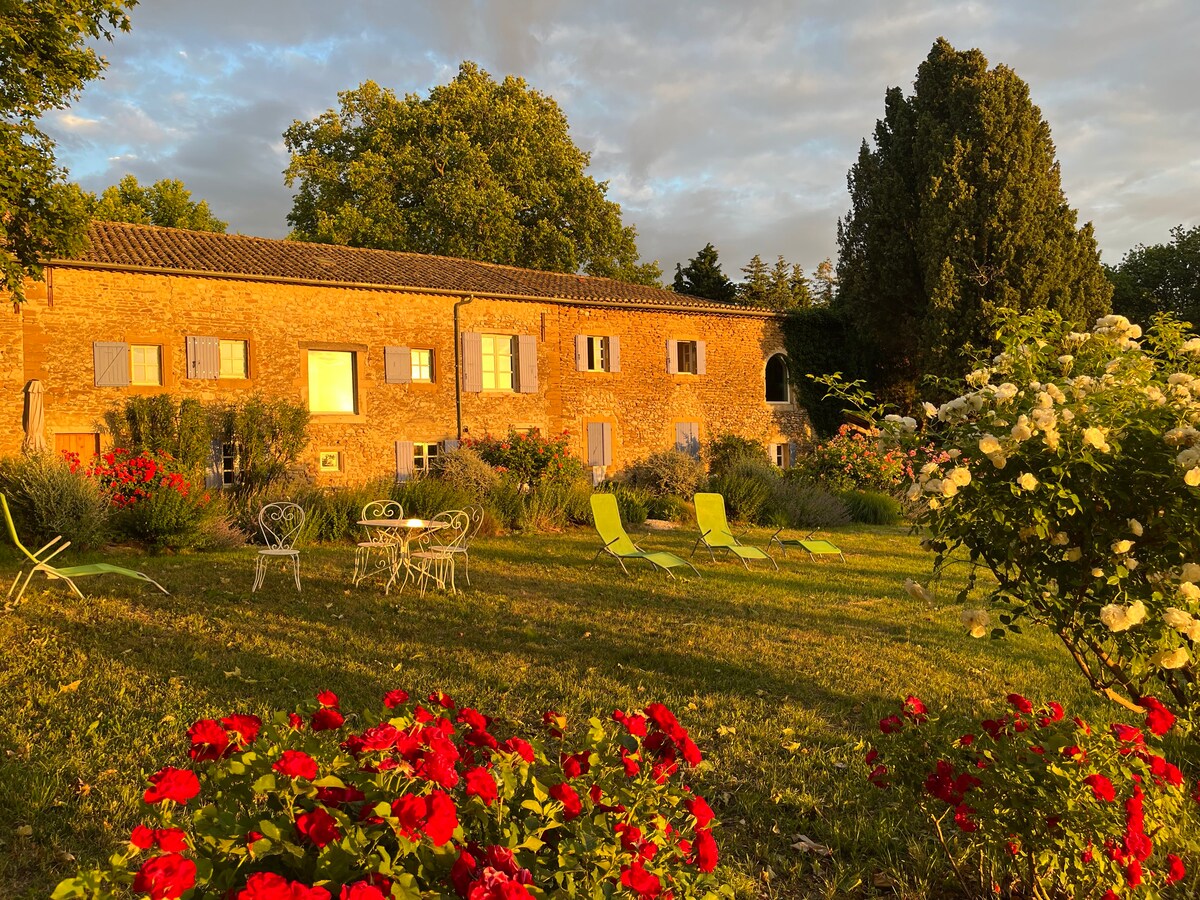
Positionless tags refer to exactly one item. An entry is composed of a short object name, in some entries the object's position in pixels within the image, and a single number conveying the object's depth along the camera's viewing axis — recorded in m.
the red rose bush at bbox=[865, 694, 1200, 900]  2.29
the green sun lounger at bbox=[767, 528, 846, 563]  9.77
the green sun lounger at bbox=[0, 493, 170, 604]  6.77
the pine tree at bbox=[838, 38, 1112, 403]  19.19
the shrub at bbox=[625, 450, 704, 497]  17.41
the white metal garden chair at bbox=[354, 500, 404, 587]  8.11
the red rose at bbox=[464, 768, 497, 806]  1.61
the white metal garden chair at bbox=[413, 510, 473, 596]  7.71
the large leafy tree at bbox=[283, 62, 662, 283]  25.67
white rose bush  2.91
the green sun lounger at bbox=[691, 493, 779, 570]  9.45
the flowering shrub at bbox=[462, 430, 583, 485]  15.96
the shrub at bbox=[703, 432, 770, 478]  19.66
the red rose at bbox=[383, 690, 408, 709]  2.18
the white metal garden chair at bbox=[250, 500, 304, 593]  7.88
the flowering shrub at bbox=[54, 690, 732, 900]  1.49
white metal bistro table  7.88
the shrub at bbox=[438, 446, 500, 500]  14.43
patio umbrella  12.69
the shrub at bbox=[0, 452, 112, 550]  10.10
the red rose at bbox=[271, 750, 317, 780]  1.60
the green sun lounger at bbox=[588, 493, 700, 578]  8.99
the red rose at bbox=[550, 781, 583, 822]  1.71
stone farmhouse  13.44
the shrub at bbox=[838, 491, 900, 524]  15.27
